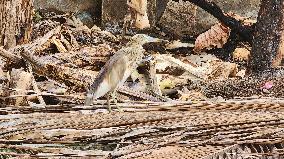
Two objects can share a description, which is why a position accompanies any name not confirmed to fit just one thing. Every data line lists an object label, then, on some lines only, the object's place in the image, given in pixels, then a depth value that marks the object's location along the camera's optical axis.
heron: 5.95
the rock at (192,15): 17.52
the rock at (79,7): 17.20
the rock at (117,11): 17.44
